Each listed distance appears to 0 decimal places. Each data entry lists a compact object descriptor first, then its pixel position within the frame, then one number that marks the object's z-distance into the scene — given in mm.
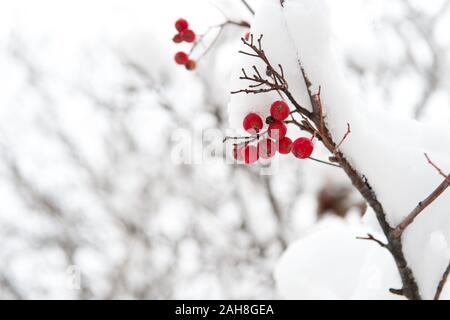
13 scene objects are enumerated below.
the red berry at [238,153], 520
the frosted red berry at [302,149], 515
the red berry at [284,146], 516
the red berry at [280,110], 499
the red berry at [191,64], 653
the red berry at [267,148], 514
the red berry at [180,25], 646
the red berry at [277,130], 505
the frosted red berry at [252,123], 510
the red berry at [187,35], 647
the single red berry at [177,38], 647
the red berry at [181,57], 650
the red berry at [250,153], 515
